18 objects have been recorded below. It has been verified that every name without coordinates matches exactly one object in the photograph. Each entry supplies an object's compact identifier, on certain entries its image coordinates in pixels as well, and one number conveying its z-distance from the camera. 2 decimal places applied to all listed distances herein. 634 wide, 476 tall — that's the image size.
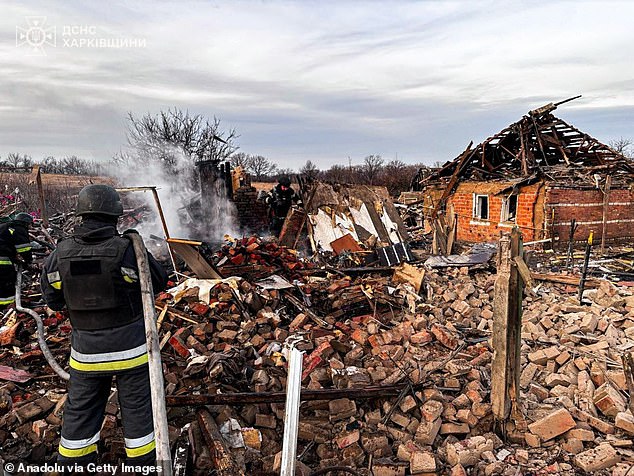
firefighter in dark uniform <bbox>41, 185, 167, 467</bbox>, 3.01
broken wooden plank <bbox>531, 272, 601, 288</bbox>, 8.70
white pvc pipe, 2.96
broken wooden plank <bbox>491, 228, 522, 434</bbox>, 3.69
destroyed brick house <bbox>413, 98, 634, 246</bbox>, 14.73
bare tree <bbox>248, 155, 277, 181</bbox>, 49.34
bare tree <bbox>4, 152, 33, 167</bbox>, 36.38
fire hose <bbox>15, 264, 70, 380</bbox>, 3.96
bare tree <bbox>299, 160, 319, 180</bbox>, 45.92
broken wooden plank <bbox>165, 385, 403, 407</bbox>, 3.86
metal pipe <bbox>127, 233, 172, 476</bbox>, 2.69
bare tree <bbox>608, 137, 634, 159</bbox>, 46.67
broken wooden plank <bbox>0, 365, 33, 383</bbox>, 4.64
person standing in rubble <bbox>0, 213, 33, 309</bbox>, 5.95
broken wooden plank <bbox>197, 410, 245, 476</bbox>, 3.28
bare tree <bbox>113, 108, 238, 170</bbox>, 23.58
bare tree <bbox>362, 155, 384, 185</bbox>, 37.94
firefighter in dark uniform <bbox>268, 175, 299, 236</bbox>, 12.18
